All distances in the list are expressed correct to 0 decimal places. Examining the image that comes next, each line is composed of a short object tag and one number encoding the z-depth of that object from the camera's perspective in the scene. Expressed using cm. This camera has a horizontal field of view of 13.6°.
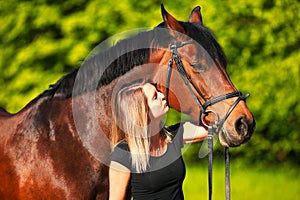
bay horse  722
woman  691
